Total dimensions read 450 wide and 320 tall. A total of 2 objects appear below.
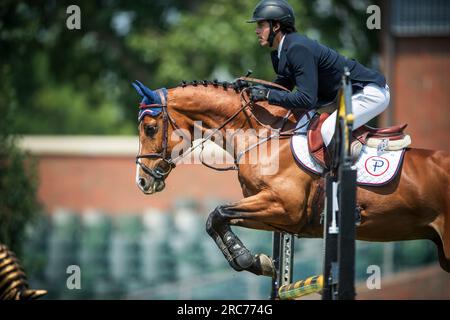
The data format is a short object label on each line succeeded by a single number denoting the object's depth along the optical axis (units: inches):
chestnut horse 513.0
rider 500.4
